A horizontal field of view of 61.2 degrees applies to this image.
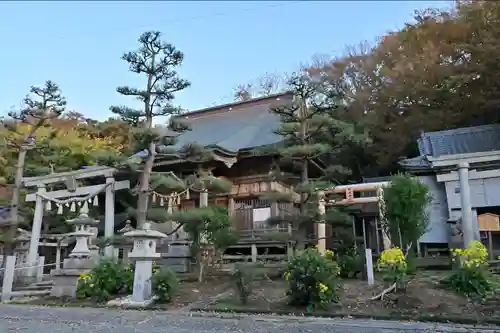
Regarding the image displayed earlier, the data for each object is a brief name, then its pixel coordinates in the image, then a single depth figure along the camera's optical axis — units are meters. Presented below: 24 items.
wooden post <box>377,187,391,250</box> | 10.48
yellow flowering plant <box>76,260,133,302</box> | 10.08
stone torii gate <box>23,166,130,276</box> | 14.53
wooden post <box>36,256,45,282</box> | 13.67
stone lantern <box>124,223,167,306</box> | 9.26
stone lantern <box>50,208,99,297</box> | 11.07
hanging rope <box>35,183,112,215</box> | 14.61
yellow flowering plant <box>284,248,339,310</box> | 7.73
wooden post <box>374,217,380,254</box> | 15.79
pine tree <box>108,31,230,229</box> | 11.66
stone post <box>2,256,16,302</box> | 11.77
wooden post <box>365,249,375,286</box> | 9.37
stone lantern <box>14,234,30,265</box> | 15.18
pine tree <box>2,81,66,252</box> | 14.71
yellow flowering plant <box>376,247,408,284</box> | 8.01
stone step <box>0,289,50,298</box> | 11.97
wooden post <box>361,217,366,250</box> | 17.14
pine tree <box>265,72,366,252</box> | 11.38
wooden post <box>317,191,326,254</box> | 11.77
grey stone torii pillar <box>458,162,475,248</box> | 11.55
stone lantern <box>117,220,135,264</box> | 11.76
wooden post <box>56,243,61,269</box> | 15.28
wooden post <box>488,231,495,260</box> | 12.00
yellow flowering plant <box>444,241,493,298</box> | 7.76
